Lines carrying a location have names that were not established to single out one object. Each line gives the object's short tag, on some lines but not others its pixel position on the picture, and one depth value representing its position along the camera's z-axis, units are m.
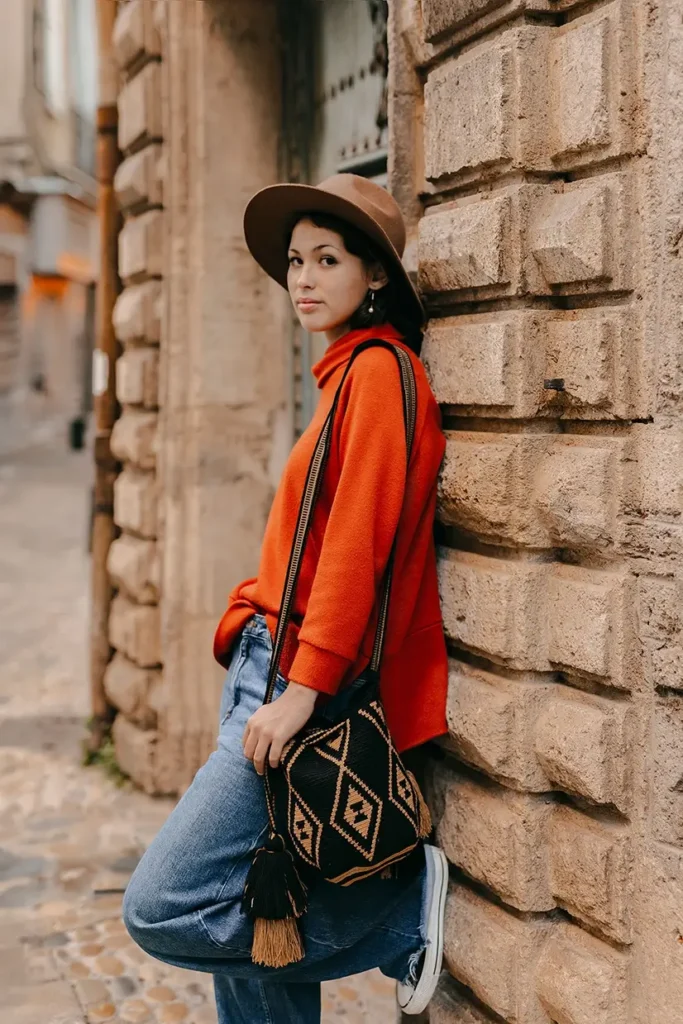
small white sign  5.49
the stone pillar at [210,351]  4.65
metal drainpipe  5.36
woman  2.21
